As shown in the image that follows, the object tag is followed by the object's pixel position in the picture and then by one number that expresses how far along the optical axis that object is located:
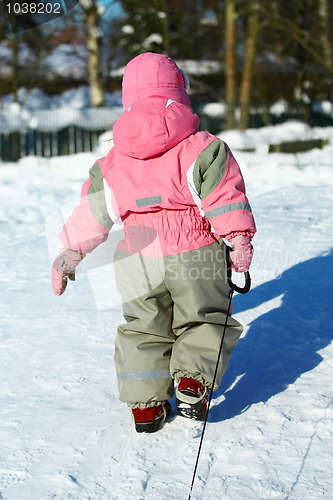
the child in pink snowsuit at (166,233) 4.31
